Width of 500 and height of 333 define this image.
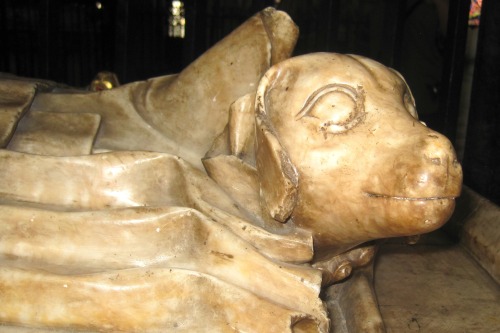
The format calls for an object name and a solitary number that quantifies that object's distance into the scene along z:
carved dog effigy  0.40
